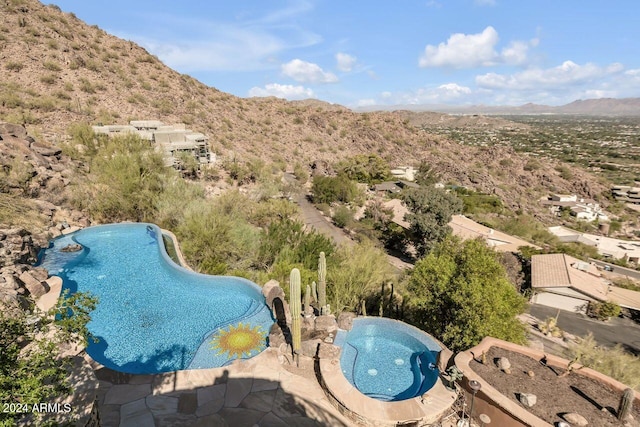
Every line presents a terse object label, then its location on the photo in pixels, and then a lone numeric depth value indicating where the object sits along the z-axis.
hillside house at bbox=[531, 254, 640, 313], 19.80
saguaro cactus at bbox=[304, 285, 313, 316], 11.62
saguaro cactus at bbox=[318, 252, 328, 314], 10.90
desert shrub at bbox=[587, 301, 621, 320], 18.67
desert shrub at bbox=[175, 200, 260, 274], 15.38
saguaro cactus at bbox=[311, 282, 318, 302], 11.87
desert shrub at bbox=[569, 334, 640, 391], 9.91
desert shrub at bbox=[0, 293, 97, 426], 3.51
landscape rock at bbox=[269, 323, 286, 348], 10.19
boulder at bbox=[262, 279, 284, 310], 12.49
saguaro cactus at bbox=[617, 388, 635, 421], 6.45
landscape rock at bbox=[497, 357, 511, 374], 8.01
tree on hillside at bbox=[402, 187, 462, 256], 24.23
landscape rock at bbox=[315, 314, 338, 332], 10.85
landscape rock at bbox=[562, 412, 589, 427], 6.49
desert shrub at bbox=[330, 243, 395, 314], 13.32
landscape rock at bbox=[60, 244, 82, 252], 15.06
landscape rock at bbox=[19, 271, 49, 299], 10.98
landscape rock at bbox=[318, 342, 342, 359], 9.60
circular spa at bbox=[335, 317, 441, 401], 9.53
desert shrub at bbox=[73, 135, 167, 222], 18.42
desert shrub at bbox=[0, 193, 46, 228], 13.90
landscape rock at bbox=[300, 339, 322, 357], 9.88
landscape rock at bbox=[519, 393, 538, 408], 6.98
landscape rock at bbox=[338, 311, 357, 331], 11.30
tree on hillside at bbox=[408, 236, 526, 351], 9.88
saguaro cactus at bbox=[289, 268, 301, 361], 9.02
